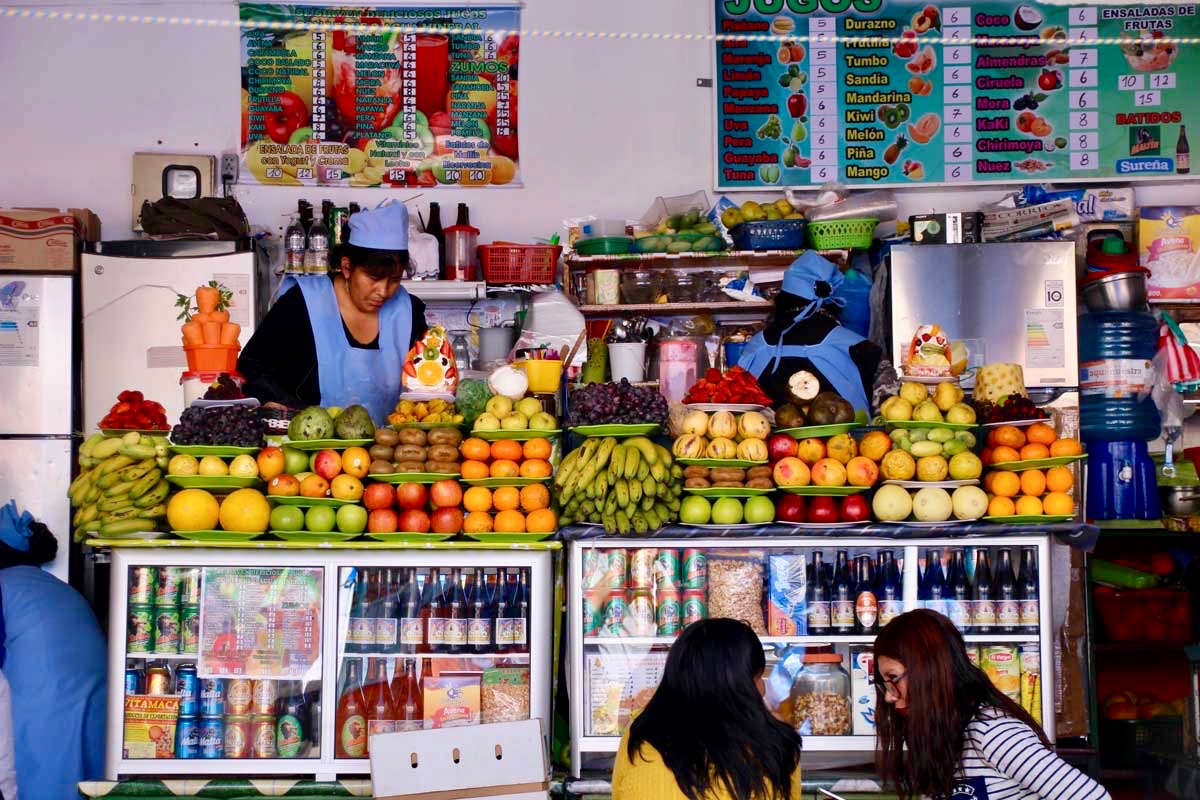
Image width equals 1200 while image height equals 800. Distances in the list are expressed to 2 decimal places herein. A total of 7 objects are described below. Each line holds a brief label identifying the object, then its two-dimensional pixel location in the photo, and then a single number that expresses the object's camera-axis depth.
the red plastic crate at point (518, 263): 6.91
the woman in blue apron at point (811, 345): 6.13
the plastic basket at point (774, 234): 6.84
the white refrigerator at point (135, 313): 6.76
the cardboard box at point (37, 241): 6.68
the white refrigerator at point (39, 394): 6.68
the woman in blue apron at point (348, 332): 5.17
